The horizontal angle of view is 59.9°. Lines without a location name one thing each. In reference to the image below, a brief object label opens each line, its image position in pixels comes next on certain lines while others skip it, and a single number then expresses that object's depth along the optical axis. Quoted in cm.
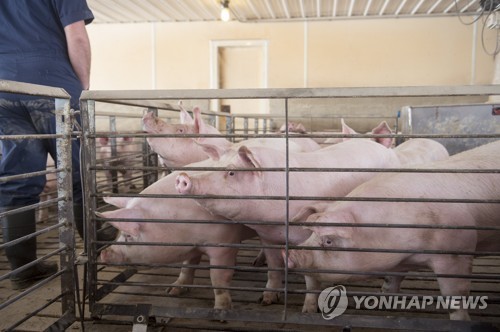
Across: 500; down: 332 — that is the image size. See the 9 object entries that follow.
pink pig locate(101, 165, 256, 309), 241
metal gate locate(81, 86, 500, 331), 188
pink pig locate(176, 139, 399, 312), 221
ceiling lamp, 908
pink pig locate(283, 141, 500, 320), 206
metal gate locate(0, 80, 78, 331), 199
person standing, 269
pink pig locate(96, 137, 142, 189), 731
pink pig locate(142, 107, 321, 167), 355
